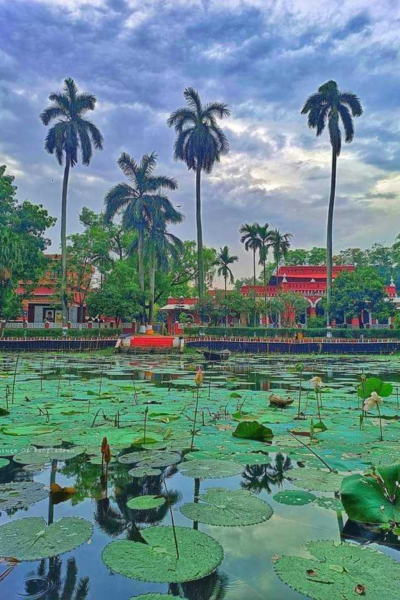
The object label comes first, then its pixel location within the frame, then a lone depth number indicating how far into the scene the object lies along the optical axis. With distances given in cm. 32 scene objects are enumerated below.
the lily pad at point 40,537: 182
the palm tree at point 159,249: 2817
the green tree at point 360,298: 2772
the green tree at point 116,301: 2628
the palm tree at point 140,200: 2816
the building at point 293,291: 3478
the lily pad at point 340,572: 155
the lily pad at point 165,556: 164
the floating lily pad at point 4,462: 307
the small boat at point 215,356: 1710
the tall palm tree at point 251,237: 3538
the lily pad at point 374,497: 216
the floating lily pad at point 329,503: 242
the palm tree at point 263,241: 3509
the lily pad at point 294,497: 252
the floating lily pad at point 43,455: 317
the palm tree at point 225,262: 3984
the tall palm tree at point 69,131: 2630
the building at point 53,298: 3002
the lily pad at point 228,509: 219
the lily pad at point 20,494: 242
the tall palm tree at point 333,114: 2847
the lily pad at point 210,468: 287
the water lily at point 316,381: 469
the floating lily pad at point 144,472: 287
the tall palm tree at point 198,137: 3000
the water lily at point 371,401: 347
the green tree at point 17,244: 2353
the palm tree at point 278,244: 3544
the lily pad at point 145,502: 236
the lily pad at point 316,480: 269
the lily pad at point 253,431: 392
